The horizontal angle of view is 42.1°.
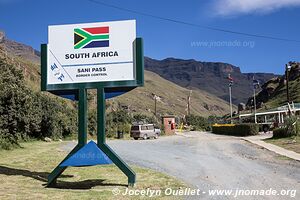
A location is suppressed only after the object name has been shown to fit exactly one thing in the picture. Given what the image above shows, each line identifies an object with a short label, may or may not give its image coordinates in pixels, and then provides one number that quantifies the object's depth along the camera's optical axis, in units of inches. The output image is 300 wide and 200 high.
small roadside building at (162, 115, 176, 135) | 2187.5
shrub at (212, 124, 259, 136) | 1565.0
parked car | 1716.3
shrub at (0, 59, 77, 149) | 1016.2
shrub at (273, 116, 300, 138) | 1079.9
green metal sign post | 431.2
